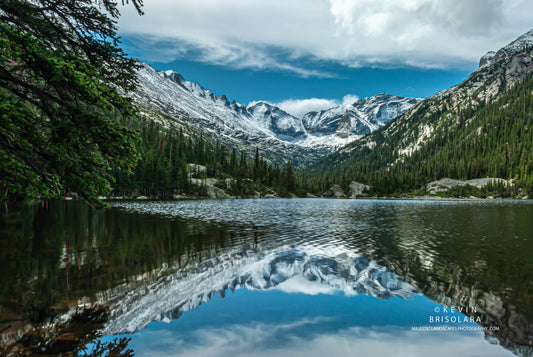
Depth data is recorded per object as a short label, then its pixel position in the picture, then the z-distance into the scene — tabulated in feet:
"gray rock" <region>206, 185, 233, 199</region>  522.31
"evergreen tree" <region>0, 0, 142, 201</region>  33.94
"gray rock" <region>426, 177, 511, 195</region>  644.23
